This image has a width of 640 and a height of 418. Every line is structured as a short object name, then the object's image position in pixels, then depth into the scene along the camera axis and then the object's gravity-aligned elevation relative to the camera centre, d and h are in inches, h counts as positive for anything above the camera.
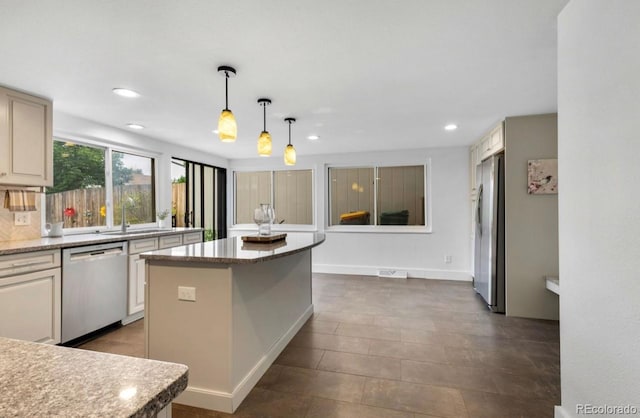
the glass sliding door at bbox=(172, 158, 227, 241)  207.8 +7.5
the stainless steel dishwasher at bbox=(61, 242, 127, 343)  106.2 -29.7
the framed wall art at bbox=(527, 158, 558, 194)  131.4 +13.9
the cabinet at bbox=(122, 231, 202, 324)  130.7 -29.5
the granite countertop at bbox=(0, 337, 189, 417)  18.7 -12.3
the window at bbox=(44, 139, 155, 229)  134.2 +11.2
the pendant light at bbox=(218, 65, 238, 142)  83.2 +22.9
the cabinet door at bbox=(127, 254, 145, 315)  130.7 -33.3
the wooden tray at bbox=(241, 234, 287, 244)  102.8 -10.2
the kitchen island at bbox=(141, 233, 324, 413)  74.5 -27.7
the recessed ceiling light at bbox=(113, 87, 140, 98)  105.0 +41.2
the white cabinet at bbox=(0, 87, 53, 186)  102.7 +25.2
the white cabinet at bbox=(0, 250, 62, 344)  90.4 -27.2
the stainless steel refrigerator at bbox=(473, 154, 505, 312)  140.9 -12.1
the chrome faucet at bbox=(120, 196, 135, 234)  148.3 +0.2
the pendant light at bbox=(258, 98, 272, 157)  104.3 +22.4
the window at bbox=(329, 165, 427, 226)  220.1 +9.9
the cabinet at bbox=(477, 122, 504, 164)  142.5 +33.9
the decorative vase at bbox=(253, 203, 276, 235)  109.0 -2.9
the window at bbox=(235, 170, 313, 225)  241.4 +12.4
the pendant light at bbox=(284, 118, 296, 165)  118.6 +21.2
